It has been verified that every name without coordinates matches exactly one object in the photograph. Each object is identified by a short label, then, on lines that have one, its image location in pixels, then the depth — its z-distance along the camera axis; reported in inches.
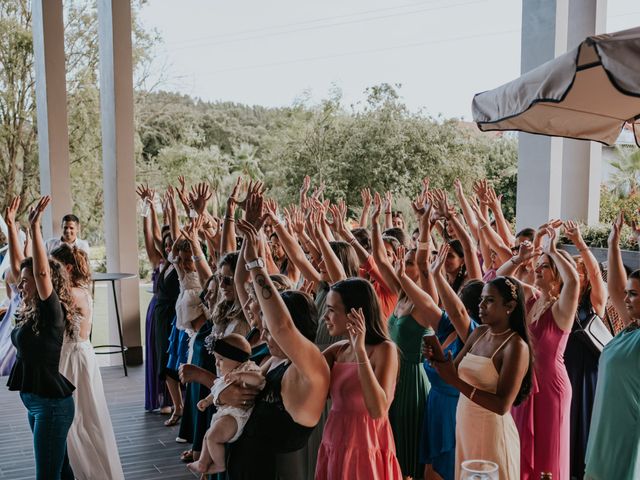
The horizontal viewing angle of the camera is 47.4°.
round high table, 311.5
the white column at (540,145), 332.5
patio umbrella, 121.8
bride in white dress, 179.8
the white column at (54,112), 346.9
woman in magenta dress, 164.6
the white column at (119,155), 344.5
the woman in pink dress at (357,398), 119.5
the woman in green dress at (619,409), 139.9
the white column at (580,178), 387.2
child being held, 111.6
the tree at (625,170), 717.9
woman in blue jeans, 164.1
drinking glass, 69.2
